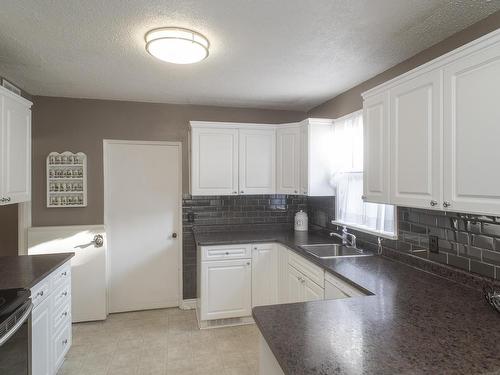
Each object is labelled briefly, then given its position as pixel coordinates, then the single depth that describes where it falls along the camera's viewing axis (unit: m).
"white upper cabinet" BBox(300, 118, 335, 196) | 3.31
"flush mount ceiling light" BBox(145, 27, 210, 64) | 1.91
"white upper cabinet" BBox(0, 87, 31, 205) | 2.25
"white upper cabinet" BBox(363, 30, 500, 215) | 1.40
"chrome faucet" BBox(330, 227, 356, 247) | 2.91
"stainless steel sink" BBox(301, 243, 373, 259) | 2.91
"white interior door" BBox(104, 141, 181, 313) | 3.58
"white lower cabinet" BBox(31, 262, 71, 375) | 1.94
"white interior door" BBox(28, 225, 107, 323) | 3.30
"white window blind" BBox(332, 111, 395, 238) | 2.64
